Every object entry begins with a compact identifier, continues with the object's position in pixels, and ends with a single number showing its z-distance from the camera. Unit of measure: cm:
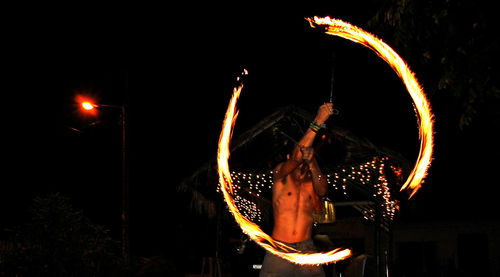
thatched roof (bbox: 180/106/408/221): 1030
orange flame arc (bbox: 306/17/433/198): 705
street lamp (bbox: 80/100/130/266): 1266
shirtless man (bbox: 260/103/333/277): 594
